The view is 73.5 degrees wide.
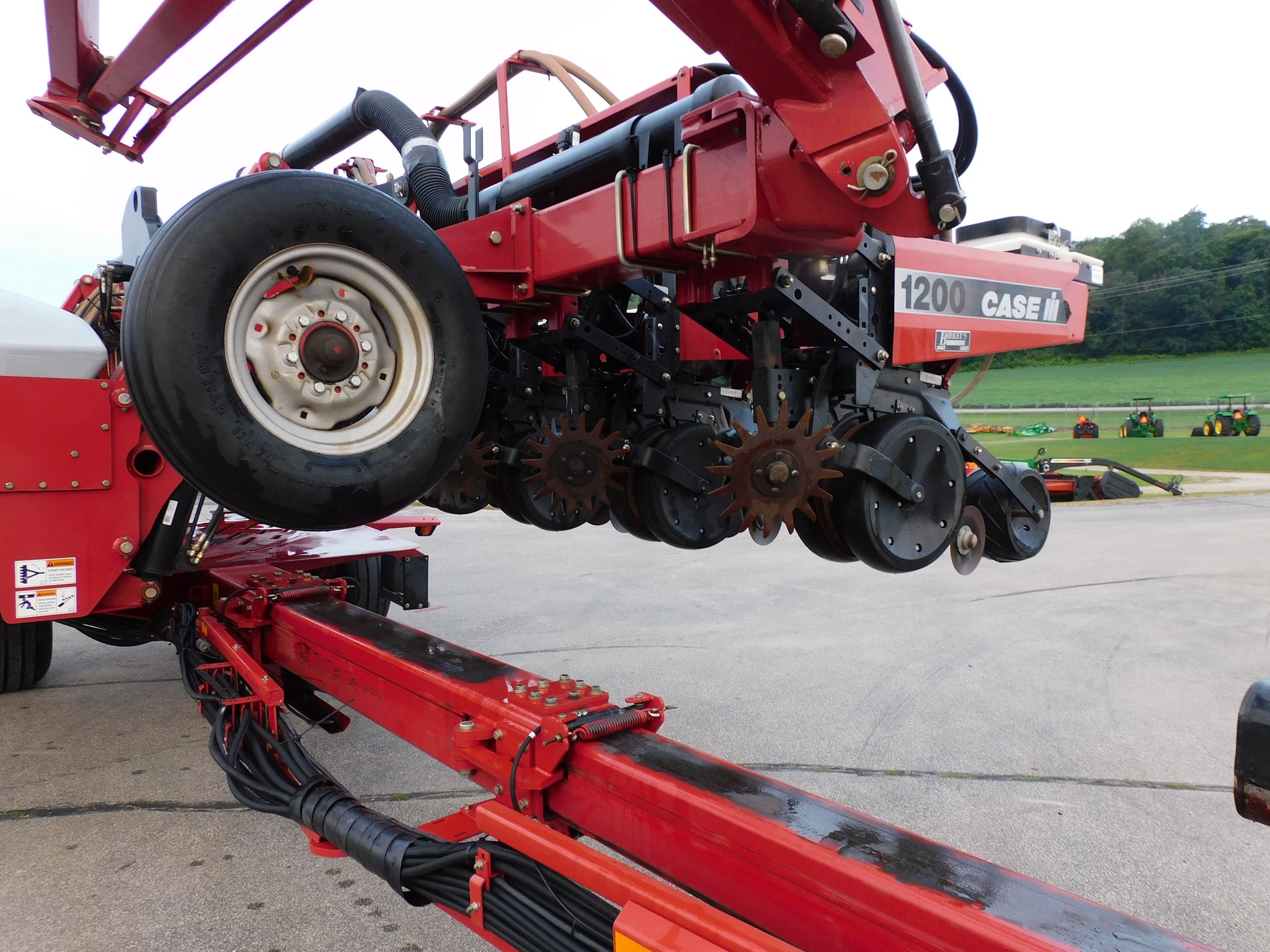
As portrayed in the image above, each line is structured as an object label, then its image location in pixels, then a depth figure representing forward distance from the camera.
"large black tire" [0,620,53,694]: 4.00
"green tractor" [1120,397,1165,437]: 23.64
